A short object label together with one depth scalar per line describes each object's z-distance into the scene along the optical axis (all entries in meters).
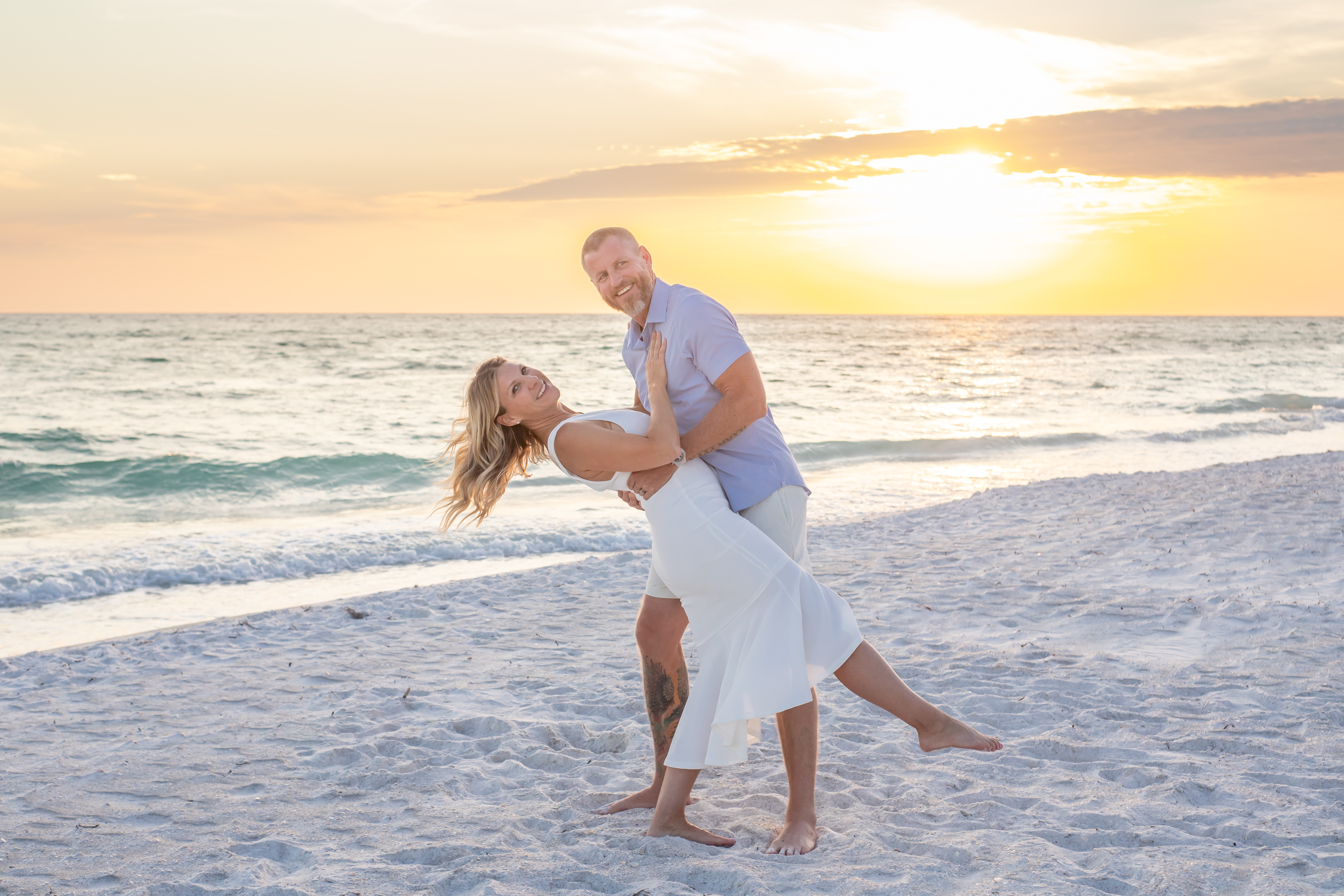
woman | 2.96
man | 3.04
